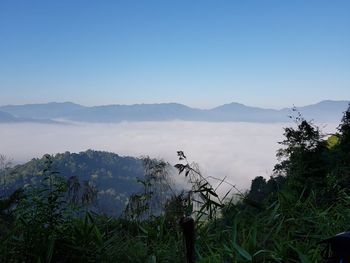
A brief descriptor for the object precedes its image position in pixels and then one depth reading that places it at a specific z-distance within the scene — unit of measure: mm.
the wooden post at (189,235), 2020
